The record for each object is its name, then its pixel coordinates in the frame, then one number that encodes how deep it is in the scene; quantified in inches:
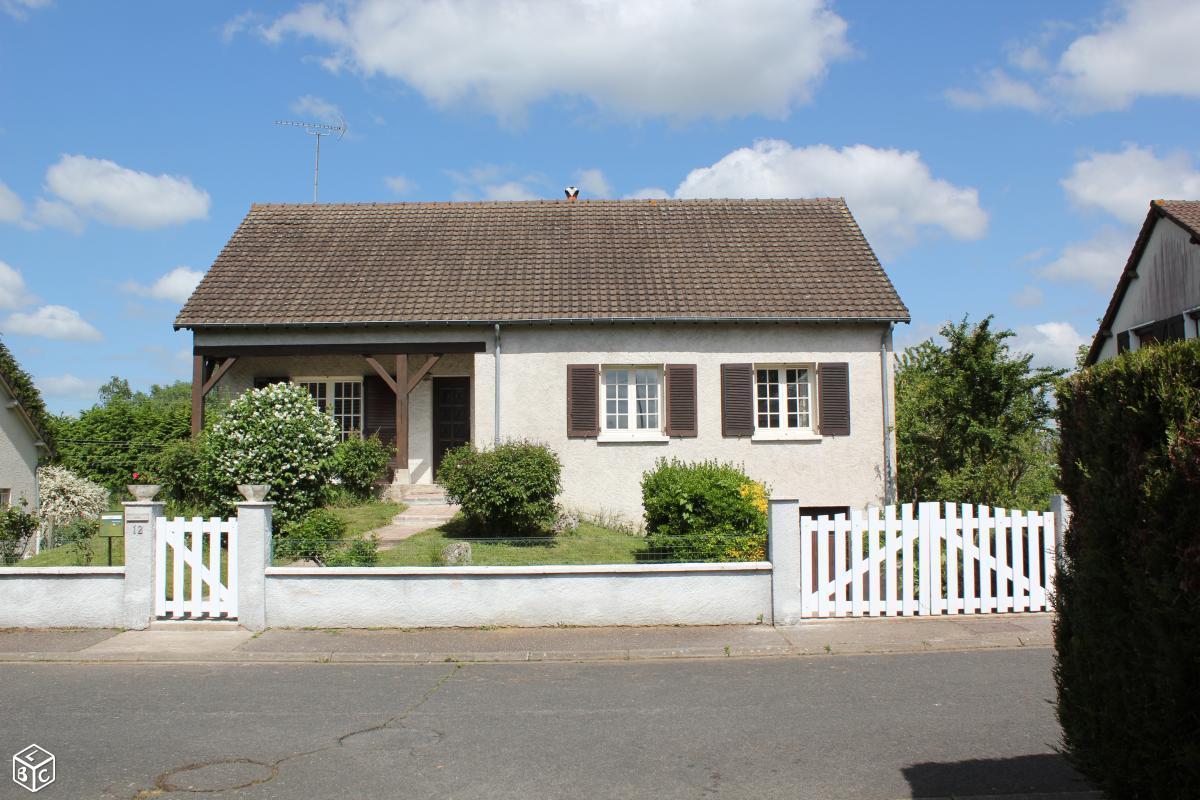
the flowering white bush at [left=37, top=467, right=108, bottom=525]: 789.2
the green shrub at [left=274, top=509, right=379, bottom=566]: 438.9
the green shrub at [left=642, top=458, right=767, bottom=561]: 511.5
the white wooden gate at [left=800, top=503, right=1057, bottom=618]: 418.3
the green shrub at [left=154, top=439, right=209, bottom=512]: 622.8
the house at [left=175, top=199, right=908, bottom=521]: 719.1
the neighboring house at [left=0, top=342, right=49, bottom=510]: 763.4
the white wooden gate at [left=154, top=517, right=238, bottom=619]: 404.5
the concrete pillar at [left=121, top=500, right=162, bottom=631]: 405.7
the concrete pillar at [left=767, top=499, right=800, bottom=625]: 408.8
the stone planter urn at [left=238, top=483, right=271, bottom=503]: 423.4
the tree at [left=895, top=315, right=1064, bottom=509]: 676.7
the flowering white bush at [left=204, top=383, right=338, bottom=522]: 596.1
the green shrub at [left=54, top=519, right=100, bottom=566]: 487.2
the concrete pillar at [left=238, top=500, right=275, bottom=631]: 408.2
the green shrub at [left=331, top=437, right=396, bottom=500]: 698.8
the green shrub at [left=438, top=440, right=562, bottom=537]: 581.3
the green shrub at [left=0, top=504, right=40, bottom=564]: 509.4
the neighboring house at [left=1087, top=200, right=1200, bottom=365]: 741.3
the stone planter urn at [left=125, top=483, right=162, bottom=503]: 414.3
